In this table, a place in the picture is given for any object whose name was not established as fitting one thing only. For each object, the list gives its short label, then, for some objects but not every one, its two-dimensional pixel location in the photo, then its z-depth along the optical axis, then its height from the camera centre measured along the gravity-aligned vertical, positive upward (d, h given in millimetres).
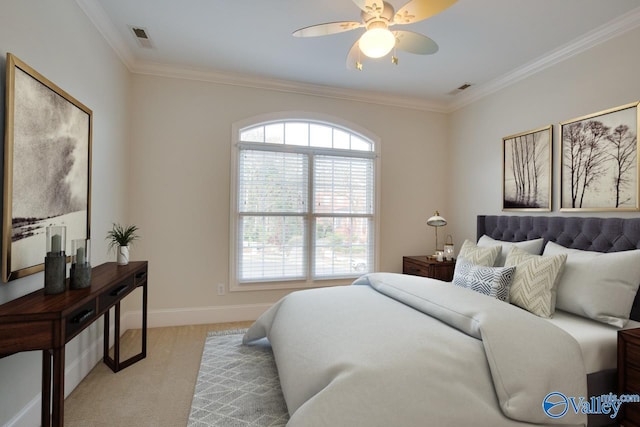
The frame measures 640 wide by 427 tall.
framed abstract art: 1548 +270
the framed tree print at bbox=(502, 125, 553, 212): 3113 +500
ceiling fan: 1814 +1191
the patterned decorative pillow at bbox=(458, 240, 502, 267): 2811 -334
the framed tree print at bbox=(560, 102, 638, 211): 2457 +484
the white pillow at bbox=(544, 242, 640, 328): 2020 -449
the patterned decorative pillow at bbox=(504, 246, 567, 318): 2188 -468
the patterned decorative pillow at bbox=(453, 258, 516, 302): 2330 -475
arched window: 3709 +149
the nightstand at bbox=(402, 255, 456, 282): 3706 -604
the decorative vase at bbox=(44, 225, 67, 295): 1643 -253
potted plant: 2547 -255
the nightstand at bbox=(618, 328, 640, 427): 1722 -839
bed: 1356 -674
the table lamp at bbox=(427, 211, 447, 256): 3799 -43
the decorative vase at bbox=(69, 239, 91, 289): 1794 -303
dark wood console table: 1330 -494
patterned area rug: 1906 -1206
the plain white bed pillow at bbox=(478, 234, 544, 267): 2842 -264
